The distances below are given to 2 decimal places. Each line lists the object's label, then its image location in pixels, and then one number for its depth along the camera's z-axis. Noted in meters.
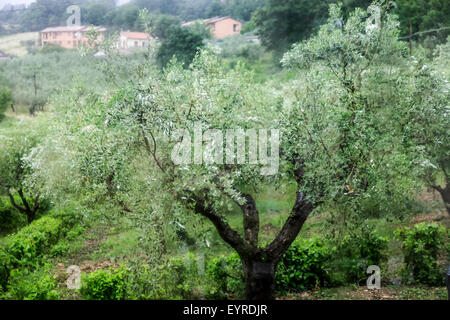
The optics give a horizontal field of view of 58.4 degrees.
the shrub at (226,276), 11.35
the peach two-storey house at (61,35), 21.38
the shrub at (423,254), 12.00
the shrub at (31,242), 9.66
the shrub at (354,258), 12.16
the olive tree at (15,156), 18.92
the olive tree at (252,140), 8.51
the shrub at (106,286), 10.08
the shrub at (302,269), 11.92
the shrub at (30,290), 8.30
